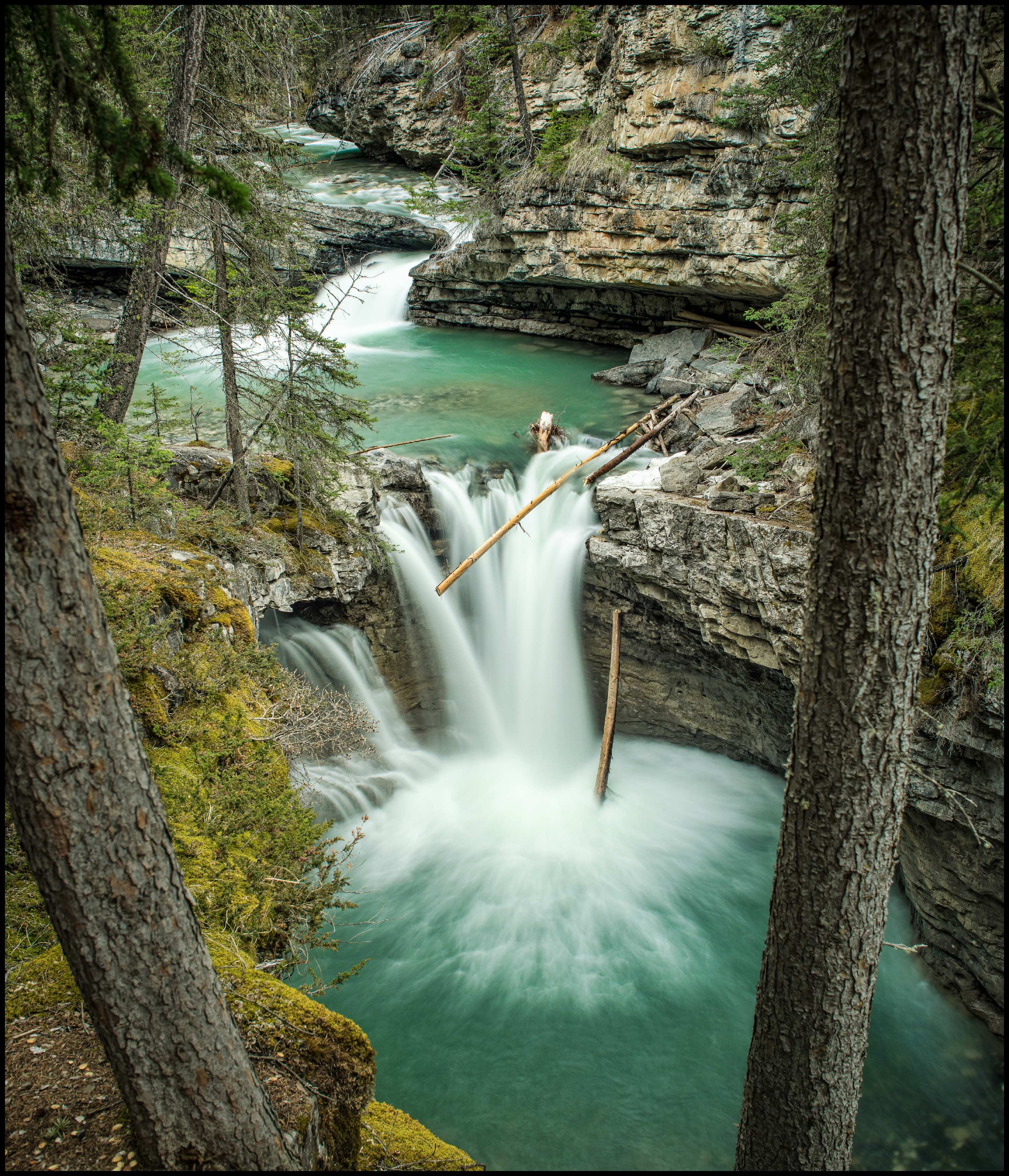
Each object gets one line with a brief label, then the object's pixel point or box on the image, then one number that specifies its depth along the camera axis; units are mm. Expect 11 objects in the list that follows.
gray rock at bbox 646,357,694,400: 14500
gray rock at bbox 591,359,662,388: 16188
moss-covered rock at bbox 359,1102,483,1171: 3844
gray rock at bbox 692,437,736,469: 9680
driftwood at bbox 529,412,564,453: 13570
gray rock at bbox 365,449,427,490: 11711
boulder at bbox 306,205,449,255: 20391
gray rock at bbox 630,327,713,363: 16234
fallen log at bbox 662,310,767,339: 16000
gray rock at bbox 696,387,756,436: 10953
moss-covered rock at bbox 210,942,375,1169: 3568
